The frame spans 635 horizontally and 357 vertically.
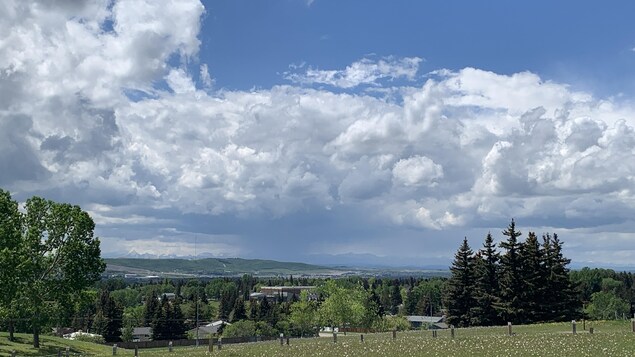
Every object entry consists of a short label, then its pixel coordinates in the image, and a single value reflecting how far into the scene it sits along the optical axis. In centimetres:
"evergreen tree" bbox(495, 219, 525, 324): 7275
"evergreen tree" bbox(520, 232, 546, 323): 7231
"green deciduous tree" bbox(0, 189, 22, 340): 5566
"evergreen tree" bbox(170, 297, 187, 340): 13725
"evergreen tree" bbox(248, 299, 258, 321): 17038
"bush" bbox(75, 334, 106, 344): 11100
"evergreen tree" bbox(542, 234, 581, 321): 7175
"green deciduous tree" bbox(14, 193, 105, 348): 6906
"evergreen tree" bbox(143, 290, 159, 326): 14862
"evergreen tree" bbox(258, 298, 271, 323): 16900
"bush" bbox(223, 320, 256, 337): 14475
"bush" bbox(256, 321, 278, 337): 15150
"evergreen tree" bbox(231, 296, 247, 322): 17012
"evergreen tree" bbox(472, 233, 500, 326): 7669
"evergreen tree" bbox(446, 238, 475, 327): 8125
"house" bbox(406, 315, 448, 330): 17622
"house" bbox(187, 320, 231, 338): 16618
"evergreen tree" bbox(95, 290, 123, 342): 13650
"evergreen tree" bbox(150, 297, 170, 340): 13650
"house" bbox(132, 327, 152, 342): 16314
